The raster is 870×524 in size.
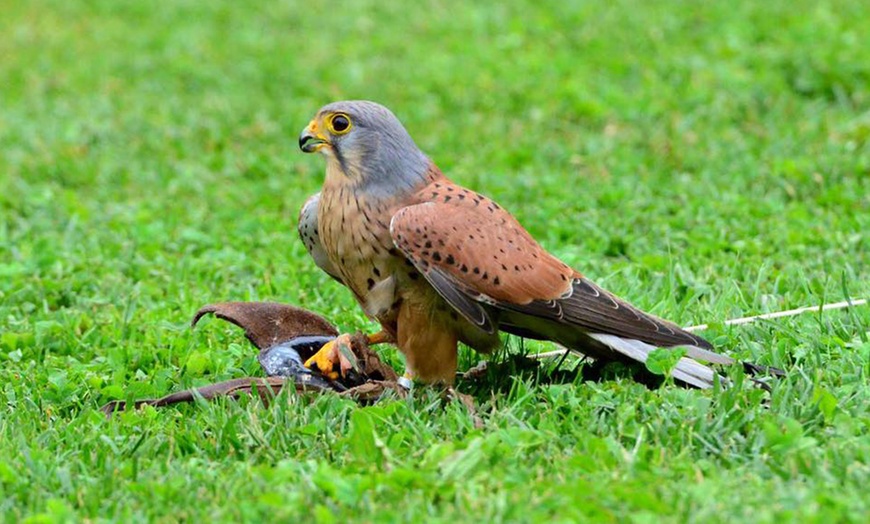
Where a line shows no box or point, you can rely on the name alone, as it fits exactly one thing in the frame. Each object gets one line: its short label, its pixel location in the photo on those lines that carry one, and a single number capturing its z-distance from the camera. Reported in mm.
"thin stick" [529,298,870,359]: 9805
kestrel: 8547
